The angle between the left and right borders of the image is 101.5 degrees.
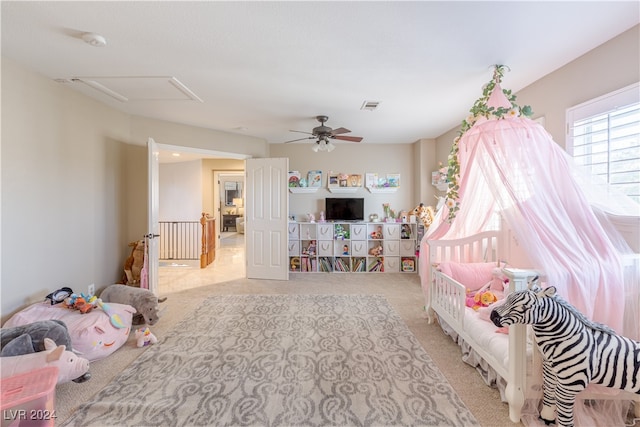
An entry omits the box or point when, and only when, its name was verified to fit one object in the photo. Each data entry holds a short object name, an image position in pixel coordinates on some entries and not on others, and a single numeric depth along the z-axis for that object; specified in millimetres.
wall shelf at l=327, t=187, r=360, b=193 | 5344
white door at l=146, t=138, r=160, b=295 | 3342
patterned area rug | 1632
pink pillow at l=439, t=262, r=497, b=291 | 2643
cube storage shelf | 5117
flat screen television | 5285
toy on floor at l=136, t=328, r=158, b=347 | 2443
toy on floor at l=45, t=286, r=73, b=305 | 2406
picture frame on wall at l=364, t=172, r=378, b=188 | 5371
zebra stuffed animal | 1320
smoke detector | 1855
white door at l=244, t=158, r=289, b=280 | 4660
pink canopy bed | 1586
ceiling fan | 3523
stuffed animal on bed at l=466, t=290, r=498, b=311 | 2299
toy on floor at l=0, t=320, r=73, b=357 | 1771
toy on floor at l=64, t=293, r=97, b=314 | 2377
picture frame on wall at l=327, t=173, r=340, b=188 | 5371
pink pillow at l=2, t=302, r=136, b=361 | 2131
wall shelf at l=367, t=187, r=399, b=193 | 5359
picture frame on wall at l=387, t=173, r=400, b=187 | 5363
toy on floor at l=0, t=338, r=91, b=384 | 1495
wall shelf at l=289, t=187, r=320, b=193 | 5395
